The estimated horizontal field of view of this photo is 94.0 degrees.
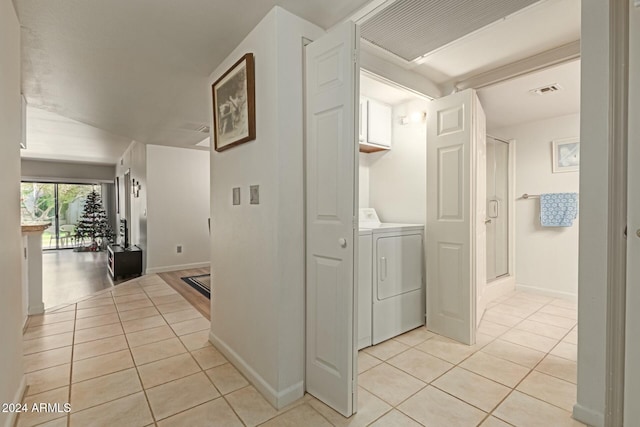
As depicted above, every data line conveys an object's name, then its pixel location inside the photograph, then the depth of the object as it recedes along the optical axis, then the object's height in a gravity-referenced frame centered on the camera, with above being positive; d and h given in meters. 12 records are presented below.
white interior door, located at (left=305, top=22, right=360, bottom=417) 1.54 -0.03
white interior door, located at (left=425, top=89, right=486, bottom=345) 2.42 -0.06
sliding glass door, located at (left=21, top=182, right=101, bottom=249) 8.38 +0.11
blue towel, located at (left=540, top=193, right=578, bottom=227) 3.56 -0.04
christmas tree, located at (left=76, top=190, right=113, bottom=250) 8.73 -0.38
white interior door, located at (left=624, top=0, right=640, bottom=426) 0.96 -0.11
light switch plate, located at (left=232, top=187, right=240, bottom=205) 2.05 +0.09
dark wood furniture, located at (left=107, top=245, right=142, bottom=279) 4.78 -0.85
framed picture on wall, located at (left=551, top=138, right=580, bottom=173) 3.58 +0.62
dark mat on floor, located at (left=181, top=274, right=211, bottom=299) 4.03 -1.09
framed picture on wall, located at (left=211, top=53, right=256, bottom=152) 1.83 +0.70
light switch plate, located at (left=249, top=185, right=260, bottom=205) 1.82 +0.09
